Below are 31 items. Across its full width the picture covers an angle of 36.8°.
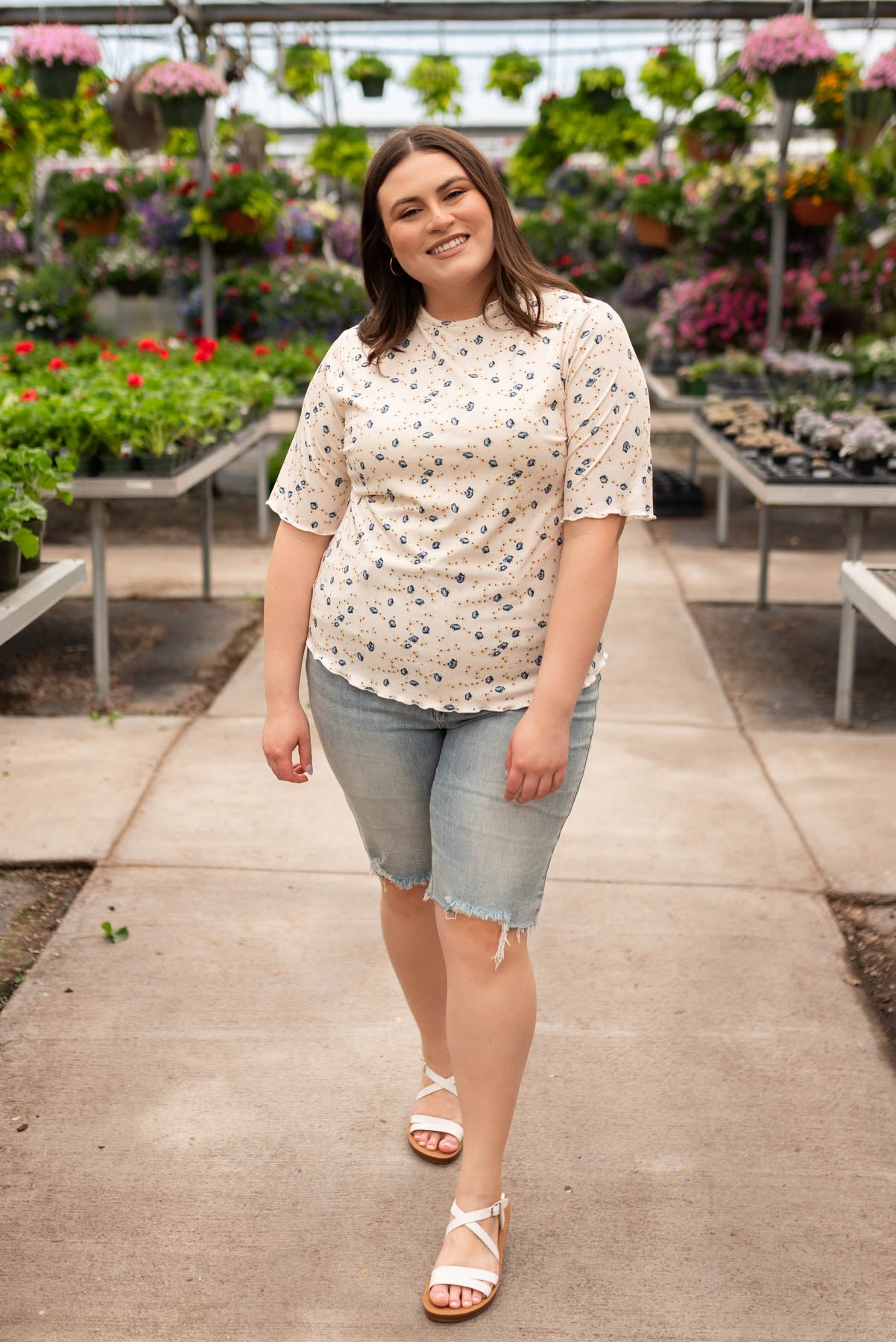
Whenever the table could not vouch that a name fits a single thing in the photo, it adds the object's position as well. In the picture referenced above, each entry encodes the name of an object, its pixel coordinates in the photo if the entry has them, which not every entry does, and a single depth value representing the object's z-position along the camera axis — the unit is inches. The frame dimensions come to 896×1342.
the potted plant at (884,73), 287.6
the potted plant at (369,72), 350.3
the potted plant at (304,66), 366.3
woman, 68.6
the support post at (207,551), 237.0
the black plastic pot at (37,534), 147.3
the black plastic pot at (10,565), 134.1
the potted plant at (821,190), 330.3
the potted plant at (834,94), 315.3
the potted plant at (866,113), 289.1
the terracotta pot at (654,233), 373.1
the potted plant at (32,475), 142.9
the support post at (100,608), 180.1
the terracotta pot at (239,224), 327.9
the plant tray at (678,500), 325.1
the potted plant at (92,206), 364.2
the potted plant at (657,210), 367.9
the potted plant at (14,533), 128.4
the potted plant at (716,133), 334.6
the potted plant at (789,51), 279.4
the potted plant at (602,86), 315.6
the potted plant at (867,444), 189.5
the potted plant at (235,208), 324.5
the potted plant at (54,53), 271.6
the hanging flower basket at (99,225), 374.6
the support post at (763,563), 232.5
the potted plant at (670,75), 318.3
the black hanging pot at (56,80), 275.4
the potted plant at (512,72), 327.0
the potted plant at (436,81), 340.2
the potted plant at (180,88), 281.7
